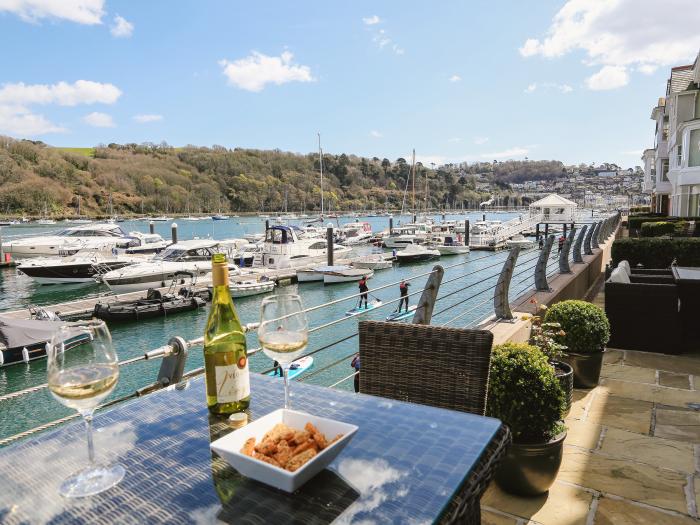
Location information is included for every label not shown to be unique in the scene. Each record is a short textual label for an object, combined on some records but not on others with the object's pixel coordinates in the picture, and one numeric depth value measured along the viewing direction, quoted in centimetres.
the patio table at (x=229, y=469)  96
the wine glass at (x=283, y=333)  143
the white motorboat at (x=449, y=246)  3972
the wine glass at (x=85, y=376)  111
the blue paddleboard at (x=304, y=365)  1148
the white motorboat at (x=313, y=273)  2677
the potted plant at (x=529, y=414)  236
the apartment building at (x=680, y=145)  2191
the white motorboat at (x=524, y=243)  4074
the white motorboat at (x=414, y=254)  3488
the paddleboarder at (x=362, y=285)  1616
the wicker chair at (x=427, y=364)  186
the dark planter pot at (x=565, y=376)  308
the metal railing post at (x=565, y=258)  733
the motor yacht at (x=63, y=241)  3300
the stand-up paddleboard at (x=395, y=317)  1617
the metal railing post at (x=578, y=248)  856
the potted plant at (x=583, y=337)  382
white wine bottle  145
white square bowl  100
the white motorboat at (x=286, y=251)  2995
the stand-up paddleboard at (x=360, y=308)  1886
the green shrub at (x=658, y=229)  1271
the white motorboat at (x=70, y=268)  2558
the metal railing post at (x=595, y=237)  1129
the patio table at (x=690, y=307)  485
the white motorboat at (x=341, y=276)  2647
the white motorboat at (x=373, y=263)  3206
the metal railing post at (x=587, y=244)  1011
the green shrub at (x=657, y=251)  765
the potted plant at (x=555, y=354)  310
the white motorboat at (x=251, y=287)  2256
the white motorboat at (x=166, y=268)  2253
